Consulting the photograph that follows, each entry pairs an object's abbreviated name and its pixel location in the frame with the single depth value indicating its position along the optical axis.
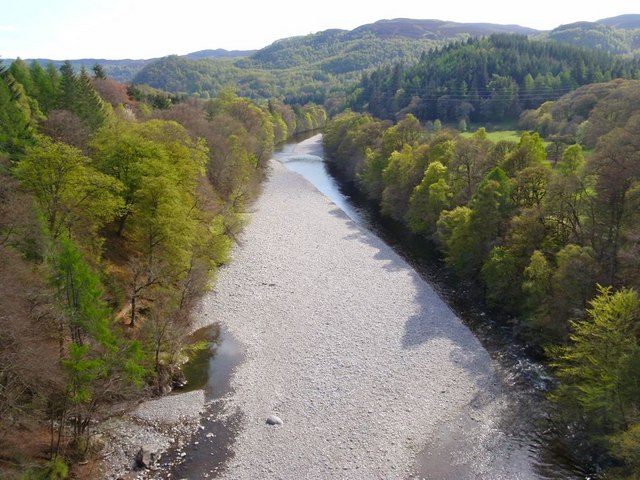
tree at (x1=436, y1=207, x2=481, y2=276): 40.47
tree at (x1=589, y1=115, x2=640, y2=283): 28.86
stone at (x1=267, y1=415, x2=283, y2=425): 25.25
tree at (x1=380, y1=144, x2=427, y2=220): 57.66
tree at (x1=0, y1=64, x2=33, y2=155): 34.22
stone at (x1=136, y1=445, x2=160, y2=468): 22.16
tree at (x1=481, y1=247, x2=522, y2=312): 34.75
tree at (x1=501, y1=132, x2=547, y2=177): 43.09
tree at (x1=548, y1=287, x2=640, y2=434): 21.23
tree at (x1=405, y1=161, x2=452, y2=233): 49.44
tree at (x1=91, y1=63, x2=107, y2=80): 83.79
